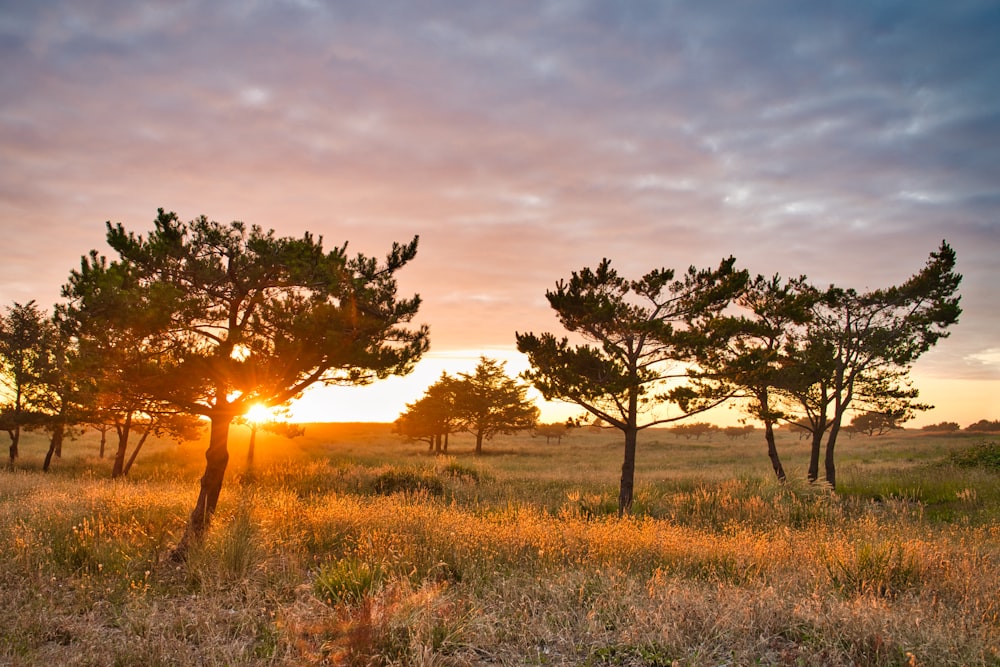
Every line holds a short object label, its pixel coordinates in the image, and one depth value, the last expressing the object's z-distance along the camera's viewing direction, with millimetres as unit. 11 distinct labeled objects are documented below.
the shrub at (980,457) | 25562
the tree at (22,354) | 22844
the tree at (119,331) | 7867
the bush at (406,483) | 19312
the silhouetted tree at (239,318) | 8797
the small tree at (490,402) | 47656
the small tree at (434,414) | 48406
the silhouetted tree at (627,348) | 16300
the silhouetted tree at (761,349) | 16781
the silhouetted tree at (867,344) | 21016
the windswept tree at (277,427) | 28469
